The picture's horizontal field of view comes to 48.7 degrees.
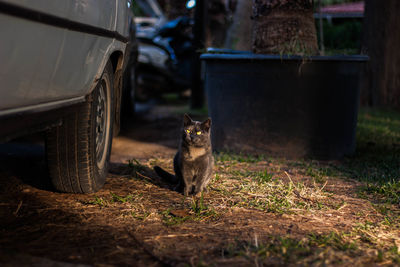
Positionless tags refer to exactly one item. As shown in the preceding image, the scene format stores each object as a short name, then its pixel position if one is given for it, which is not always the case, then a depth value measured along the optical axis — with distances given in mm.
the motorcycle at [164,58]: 9367
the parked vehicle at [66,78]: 1693
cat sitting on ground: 3230
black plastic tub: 4371
